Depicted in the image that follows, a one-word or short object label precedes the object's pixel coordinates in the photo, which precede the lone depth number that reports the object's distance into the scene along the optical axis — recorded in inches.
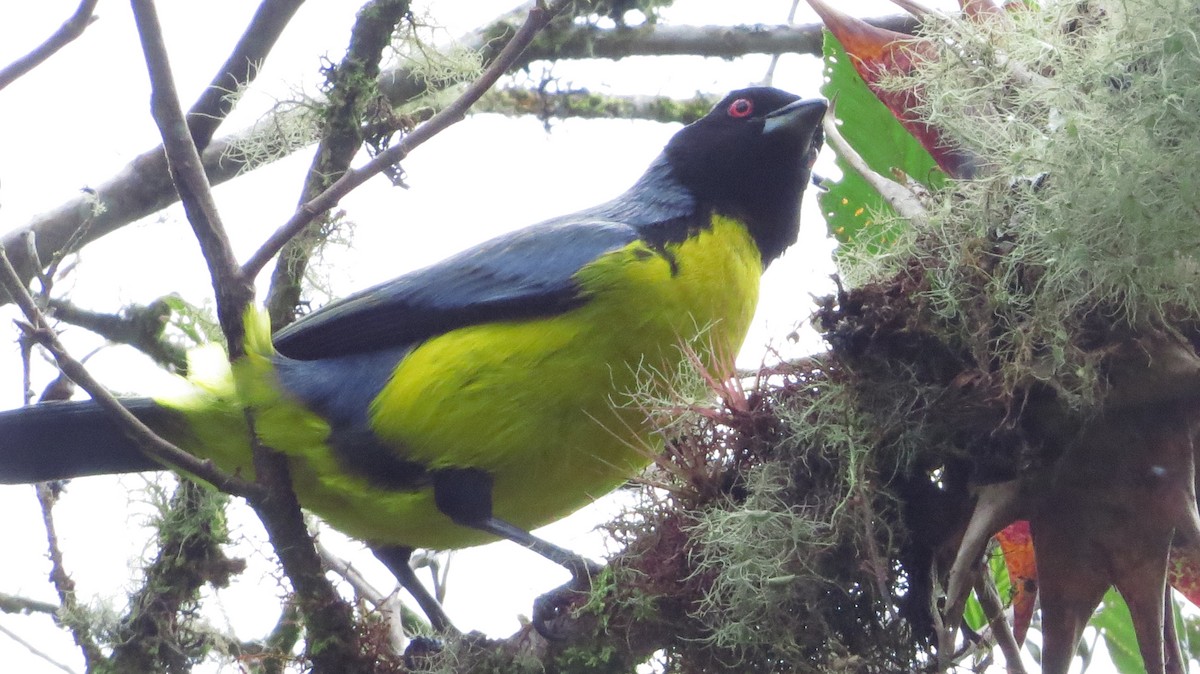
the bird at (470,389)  282.4
